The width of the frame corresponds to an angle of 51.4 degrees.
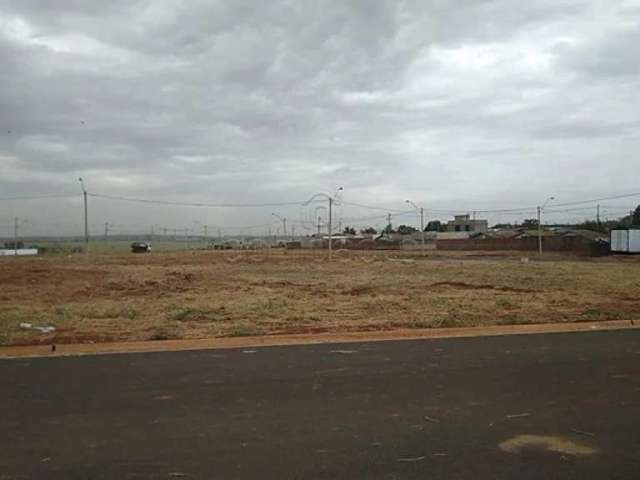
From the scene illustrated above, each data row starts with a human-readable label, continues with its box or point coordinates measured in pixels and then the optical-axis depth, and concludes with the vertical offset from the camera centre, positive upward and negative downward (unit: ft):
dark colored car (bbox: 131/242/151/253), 263.29 -5.10
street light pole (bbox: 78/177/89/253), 215.10 +1.87
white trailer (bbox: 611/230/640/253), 173.88 -2.39
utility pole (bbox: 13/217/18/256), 260.50 -3.58
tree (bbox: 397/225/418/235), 476.71 +2.70
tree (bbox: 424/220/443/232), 482.53 +5.54
